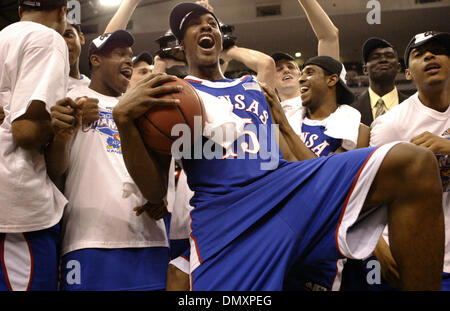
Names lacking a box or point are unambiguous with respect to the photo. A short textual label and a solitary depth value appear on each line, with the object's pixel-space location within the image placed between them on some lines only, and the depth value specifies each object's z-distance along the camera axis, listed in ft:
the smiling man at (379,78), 12.02
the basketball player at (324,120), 6.67
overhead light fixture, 37.84
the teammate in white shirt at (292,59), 10.73
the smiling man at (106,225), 6.91
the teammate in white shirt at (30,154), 6.04
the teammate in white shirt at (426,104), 8.02
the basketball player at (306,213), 4.64
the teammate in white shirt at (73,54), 9.27
